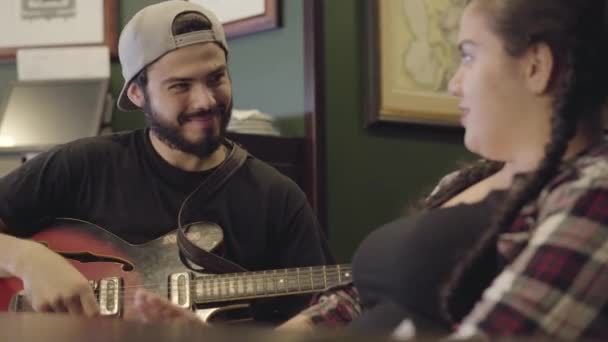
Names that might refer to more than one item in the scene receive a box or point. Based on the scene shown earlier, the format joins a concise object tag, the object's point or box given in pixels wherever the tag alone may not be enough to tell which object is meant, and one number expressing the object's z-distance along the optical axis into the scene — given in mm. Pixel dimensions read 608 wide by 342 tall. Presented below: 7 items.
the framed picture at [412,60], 2223
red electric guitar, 1502
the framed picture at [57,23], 2541
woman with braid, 685
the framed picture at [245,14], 2197
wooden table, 435
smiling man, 1646
